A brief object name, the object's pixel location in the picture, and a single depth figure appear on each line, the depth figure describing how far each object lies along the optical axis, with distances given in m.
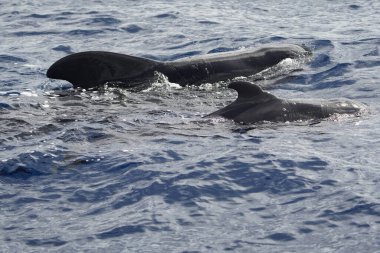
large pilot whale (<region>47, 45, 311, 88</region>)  15.11
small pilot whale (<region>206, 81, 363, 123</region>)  13.01
